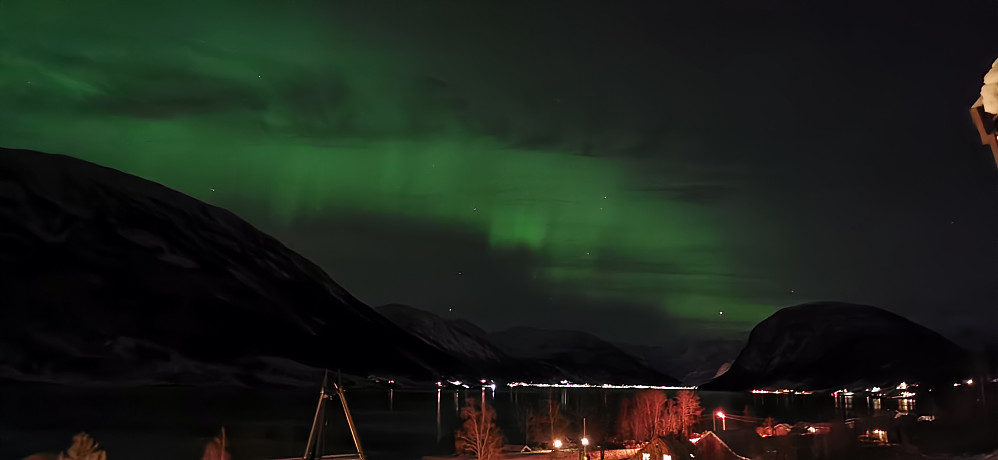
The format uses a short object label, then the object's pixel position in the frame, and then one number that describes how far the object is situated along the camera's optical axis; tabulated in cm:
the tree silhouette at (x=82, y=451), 5896
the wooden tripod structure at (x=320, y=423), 3569
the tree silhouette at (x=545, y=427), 12569
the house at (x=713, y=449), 6650
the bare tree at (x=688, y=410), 13220
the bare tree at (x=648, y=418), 12341
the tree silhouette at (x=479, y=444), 8122
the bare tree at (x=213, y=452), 7919
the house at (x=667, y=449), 5891
